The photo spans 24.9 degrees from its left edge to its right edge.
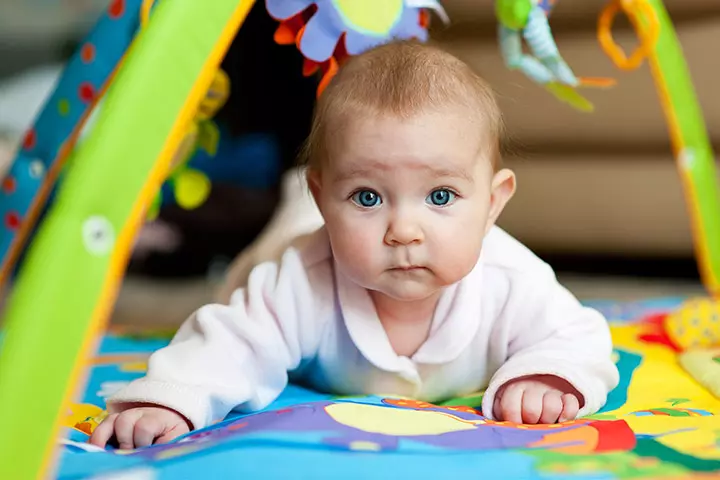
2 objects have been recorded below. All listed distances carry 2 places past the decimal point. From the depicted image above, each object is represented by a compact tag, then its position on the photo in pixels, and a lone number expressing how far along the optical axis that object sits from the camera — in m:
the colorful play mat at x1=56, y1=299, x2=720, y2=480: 0.84
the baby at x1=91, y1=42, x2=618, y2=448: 0.95
